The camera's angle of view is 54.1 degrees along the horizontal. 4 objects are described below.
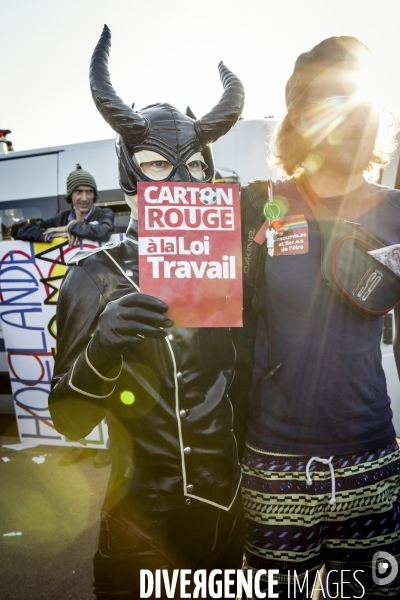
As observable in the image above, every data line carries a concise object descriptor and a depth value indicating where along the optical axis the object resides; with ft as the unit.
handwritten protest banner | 12.62
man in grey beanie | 11.96
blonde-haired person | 4.17
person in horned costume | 3.88
